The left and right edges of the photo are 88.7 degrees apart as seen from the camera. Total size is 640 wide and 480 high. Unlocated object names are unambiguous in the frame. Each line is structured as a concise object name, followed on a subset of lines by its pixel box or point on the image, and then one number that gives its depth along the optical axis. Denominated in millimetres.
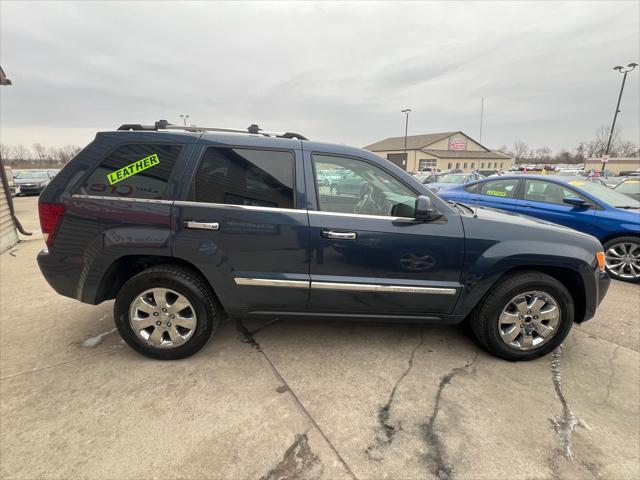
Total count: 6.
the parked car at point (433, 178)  20731
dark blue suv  2572
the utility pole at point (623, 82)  21453
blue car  4965
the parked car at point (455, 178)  17397
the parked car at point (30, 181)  17734
